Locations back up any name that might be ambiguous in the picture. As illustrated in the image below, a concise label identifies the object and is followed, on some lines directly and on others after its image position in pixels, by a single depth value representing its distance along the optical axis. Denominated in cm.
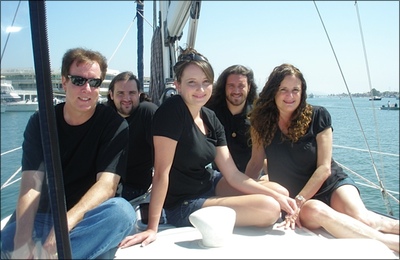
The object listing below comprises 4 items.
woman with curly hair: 209
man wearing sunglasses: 158
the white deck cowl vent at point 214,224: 159
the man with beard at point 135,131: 254
